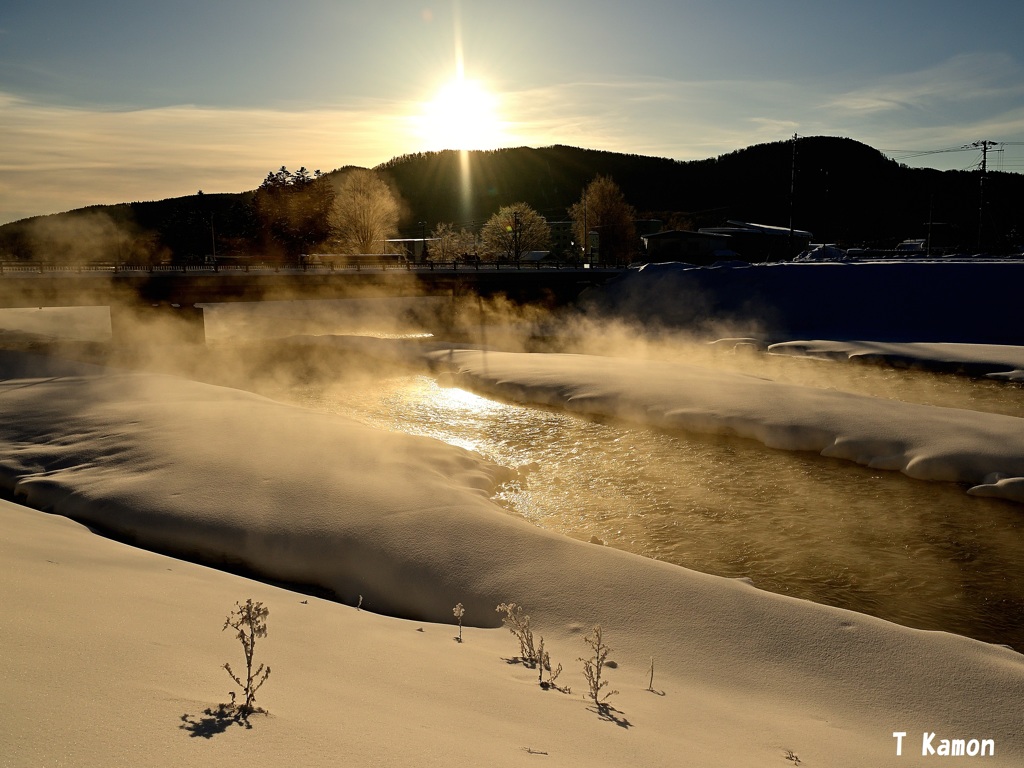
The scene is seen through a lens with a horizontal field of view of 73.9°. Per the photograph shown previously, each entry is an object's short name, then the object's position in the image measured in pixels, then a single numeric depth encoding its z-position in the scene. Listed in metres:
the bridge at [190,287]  43.66
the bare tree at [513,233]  113.62
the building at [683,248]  86.31
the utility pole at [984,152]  87.88
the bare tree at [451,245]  114.99
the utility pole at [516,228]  106.30
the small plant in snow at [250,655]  5.16
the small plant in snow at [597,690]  6.70
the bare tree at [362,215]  102.88
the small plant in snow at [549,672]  7.25
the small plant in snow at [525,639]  8.04
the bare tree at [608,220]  109.88
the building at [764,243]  99.06
